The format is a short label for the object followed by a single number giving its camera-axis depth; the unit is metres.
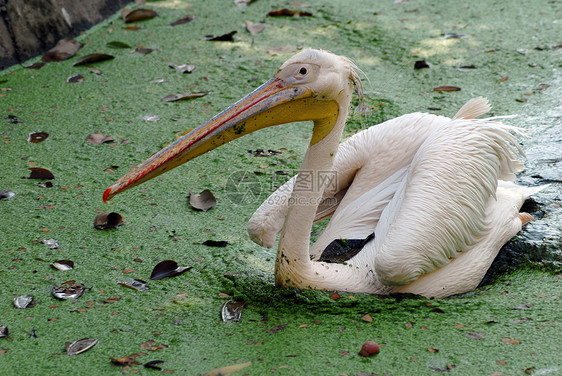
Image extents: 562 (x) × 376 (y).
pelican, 4.33
